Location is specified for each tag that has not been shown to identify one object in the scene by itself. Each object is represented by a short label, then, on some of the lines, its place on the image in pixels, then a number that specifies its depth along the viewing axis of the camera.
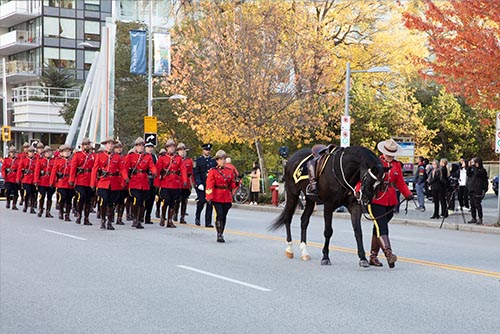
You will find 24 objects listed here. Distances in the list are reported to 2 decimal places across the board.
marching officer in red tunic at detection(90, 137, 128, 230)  19.19
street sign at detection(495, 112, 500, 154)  21.19
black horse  11.86
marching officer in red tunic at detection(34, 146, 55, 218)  24.22
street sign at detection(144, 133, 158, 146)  34.81
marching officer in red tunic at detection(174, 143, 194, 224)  20.05
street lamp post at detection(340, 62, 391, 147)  27.16
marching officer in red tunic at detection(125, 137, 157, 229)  19.23
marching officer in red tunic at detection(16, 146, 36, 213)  25.20
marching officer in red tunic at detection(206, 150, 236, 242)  15.75
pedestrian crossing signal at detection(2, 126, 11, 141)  52.26
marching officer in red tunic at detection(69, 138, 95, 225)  20.36
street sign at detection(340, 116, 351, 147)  27.16
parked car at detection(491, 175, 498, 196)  36.50
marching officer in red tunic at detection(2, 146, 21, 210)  26.86
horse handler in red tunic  11.88
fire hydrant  29.66
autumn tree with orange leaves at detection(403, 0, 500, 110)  19.81
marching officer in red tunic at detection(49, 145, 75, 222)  21.80
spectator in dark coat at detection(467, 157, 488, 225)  21.55
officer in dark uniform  20.56
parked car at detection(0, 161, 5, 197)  34.97
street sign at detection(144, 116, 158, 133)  34.72
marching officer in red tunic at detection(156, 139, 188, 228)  19.52
